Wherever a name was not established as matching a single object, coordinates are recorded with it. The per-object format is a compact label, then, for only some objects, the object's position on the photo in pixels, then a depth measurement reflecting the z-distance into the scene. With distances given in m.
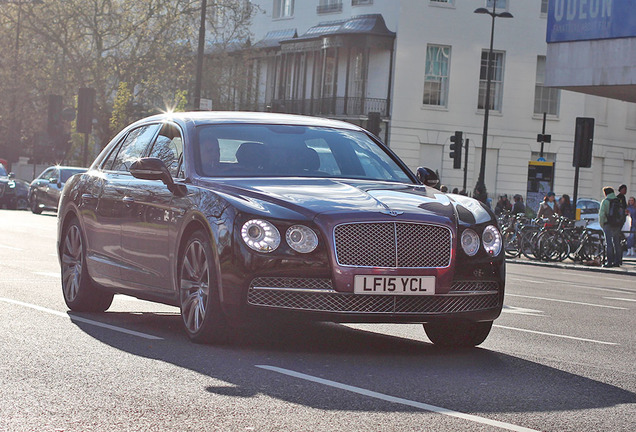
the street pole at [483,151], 43.31
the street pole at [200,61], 39.75
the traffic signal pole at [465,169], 47.19
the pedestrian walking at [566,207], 38.03
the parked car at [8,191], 48.12
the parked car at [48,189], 42.53
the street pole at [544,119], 52.55
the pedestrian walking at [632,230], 33.75
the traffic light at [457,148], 41.51
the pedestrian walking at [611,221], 28.95
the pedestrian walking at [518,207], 38.84
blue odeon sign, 30.64
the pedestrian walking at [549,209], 34.29
